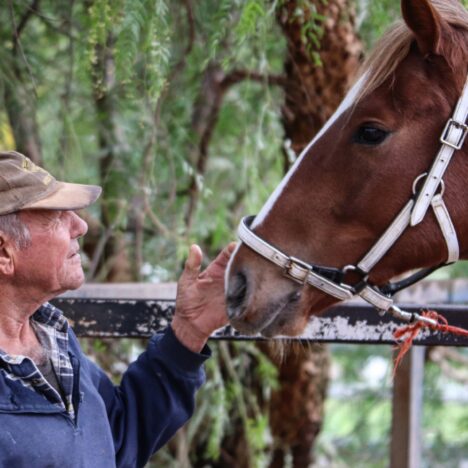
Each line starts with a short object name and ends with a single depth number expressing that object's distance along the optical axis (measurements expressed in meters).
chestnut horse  3.92
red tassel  4.18
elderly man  3.55
